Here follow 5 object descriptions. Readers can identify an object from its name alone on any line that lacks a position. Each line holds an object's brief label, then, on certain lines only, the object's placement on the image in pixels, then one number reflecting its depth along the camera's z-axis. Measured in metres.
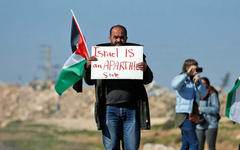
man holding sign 13.51
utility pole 162.00
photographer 17.62
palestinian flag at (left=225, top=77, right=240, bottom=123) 18.35
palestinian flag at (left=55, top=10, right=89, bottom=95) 14.80
